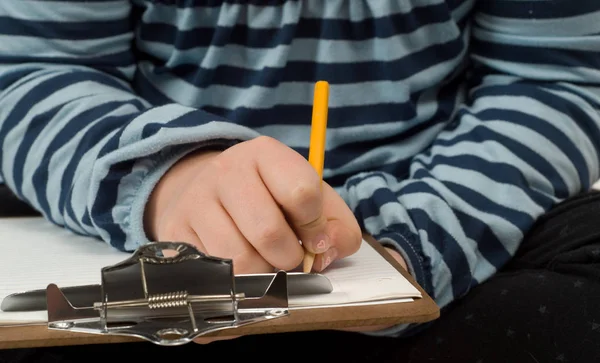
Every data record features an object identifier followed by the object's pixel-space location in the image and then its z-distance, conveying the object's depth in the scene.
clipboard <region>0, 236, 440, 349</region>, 0.69
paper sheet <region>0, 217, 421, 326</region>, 0.73
